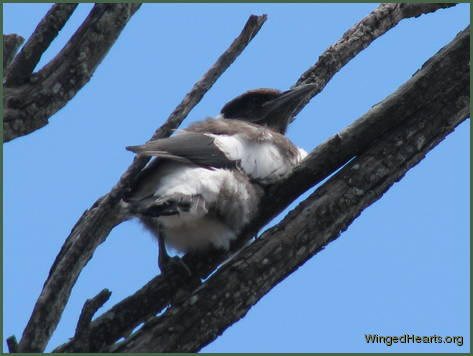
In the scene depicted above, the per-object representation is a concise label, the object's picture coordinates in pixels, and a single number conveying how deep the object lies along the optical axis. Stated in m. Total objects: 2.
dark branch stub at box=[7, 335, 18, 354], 7.60
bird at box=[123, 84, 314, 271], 8.95
